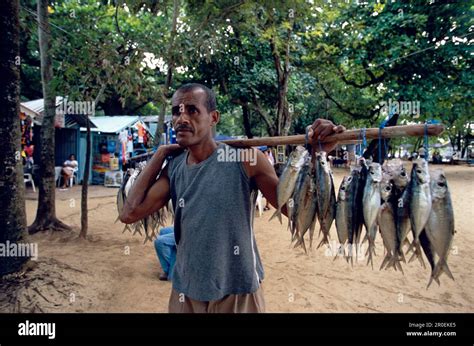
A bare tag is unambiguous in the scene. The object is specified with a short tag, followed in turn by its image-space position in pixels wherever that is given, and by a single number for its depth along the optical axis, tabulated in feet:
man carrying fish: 6.78
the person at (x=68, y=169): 46.12
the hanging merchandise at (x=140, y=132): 54.80
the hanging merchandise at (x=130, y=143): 51.47
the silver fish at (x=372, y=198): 6.95
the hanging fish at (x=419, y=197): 6.54
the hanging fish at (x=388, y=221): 7.07
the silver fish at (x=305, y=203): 7.47
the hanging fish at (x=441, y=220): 6.56
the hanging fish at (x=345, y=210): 7.29
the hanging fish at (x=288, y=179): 7.33
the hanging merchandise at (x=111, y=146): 49.41
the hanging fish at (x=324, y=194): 7.32
